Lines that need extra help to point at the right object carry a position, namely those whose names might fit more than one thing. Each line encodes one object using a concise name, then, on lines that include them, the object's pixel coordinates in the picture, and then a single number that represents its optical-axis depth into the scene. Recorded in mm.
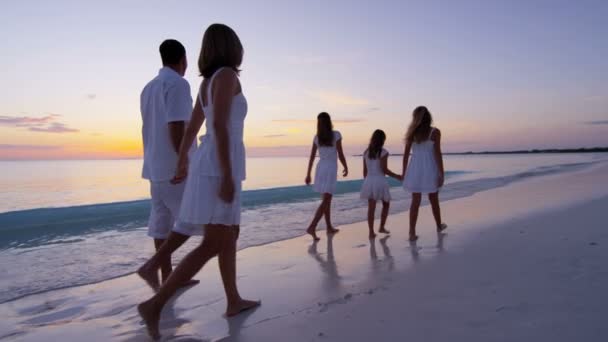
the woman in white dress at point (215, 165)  2531
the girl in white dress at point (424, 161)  6176
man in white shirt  3211
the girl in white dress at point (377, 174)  6586
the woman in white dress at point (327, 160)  6750
